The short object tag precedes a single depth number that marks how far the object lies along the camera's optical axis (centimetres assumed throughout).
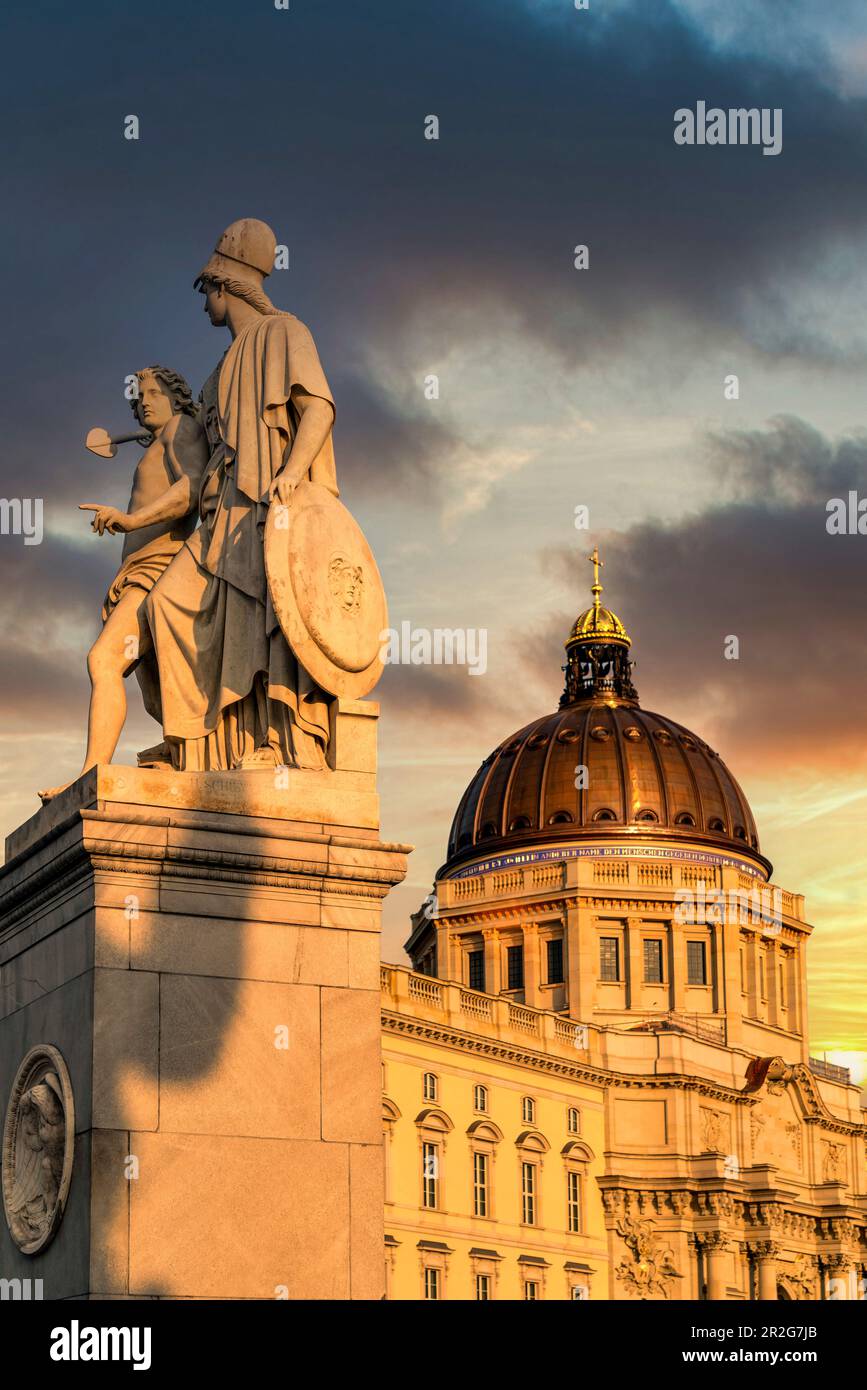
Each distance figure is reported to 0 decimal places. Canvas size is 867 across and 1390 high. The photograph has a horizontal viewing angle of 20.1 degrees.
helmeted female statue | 1266
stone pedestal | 1138
